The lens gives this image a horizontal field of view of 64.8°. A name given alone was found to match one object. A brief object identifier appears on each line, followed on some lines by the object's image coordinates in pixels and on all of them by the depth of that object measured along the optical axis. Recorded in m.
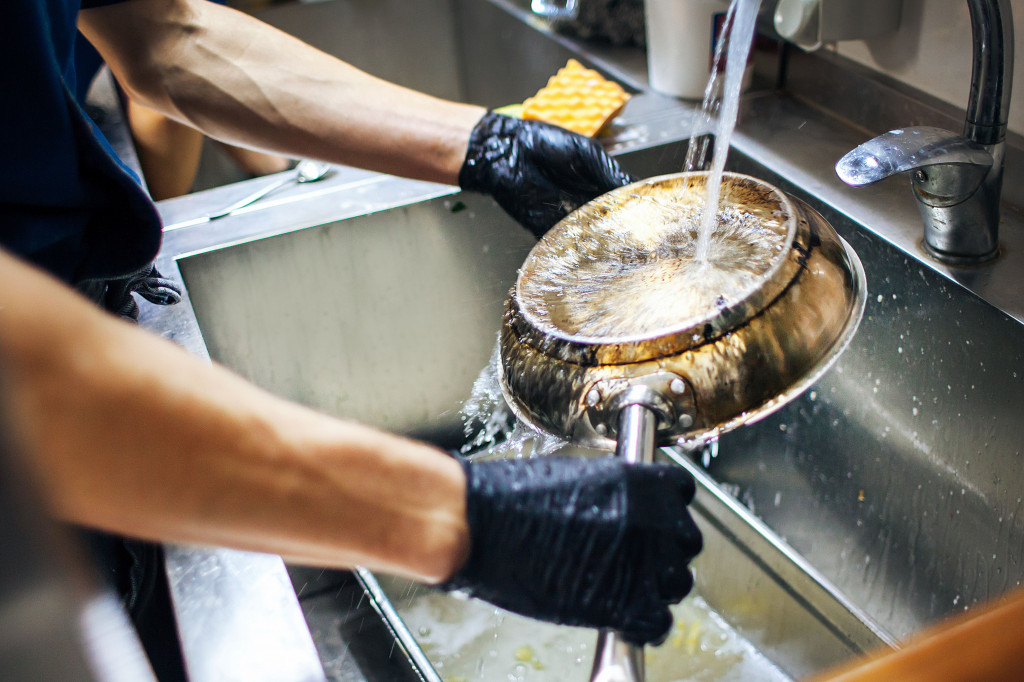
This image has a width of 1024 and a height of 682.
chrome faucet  0.82
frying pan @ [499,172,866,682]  0.64
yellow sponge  1.28
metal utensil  1.28
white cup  1.35
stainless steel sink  0.96
